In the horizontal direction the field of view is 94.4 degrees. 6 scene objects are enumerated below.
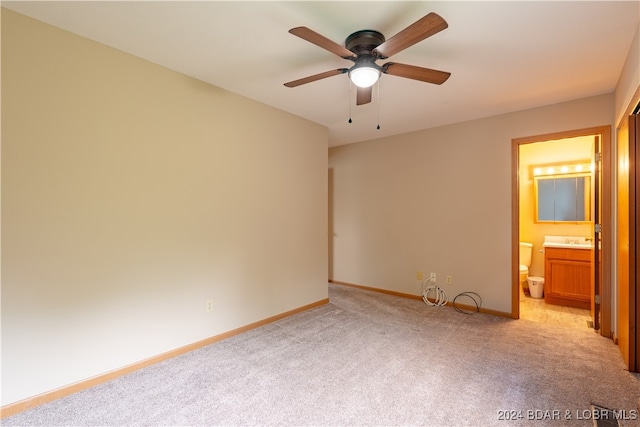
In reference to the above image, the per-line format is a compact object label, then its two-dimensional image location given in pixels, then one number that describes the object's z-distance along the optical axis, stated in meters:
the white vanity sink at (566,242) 3.99
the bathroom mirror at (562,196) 4.22
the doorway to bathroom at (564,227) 2.98
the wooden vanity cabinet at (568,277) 3.77
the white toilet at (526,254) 4.55
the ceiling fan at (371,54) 1.62
